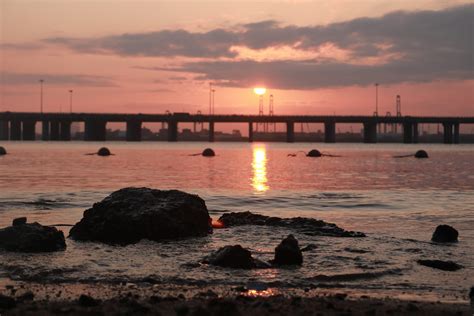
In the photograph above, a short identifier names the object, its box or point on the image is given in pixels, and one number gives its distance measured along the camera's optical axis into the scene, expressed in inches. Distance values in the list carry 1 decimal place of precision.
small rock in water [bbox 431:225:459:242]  662.5
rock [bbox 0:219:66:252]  573.0
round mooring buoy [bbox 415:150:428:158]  4274.1
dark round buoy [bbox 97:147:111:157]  4111.7
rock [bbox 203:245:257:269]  512.4
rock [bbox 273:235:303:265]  526.9
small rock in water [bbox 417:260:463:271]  517.0
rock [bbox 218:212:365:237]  706.2
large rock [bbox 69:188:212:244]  642.2
